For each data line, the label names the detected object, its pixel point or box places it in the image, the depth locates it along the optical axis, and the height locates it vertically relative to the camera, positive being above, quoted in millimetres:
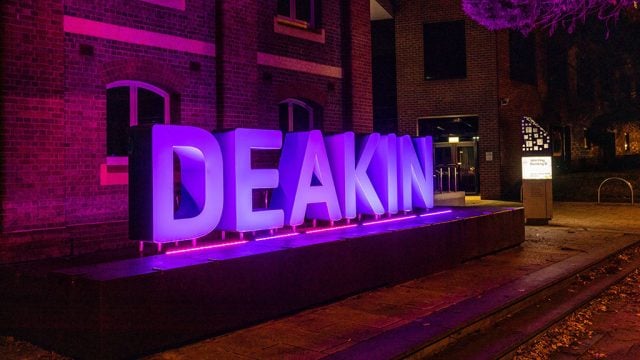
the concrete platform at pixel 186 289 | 5035 -1031
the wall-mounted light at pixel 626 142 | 34825 +2334
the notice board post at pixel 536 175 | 15352 +194
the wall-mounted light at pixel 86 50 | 8445 +2037
